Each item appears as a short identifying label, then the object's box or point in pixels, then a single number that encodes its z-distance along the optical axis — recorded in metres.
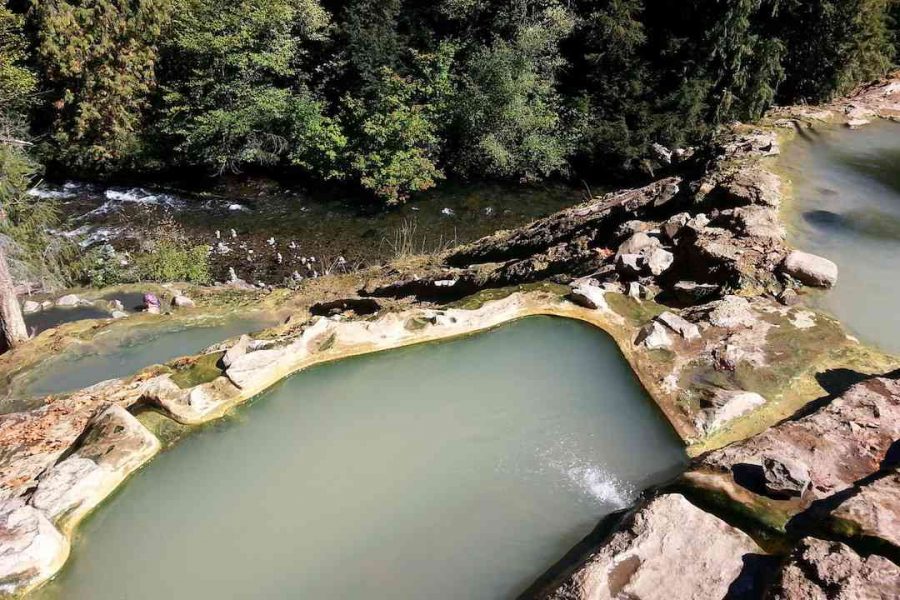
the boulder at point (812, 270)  7.93
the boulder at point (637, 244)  9.35
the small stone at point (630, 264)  8.70
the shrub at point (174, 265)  15.50
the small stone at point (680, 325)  7.18
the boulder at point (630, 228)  10.50
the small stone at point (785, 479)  4.88
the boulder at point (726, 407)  6.08
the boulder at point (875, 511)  4.28
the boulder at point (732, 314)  7.27
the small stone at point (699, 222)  9.52
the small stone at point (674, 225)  9.54
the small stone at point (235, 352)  7.04
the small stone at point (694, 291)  8.15
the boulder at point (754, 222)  8.94
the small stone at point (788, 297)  7.68
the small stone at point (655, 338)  7.12
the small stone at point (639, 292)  8.19
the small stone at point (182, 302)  12.10
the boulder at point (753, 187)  10.05
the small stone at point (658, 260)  8.68
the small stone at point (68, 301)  12.86
